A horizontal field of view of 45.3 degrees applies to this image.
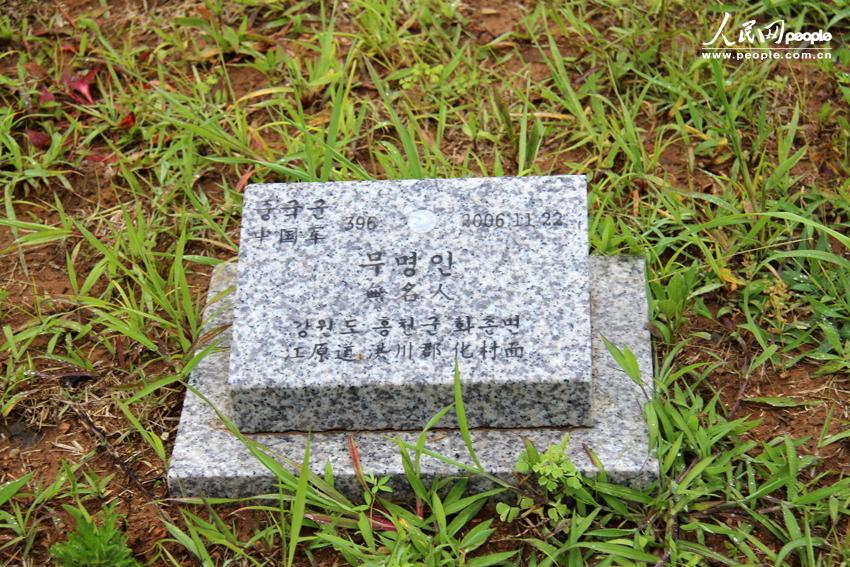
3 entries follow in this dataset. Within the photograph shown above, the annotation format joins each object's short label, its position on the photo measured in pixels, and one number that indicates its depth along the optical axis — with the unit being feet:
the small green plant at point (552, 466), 7.91
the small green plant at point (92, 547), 7.89
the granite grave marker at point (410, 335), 8.04
